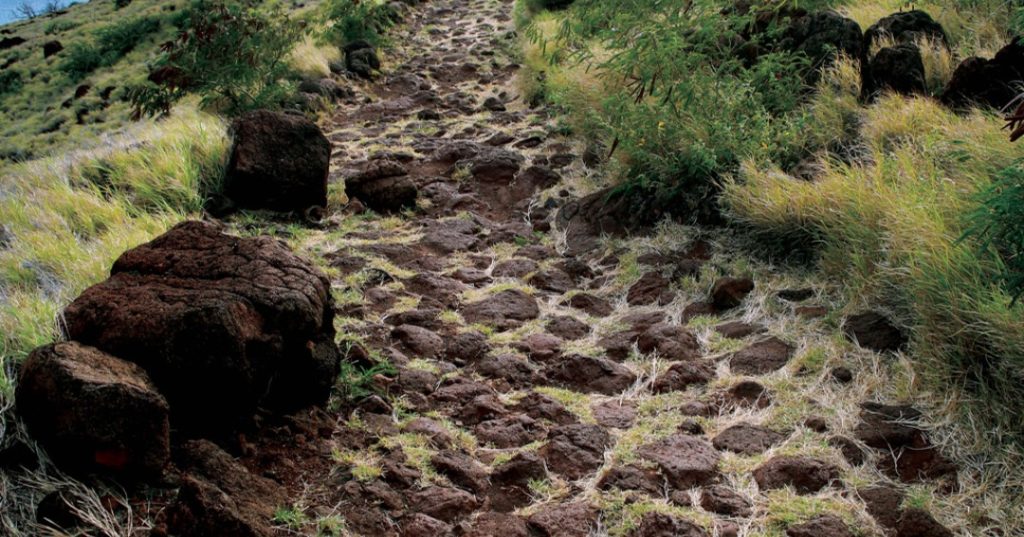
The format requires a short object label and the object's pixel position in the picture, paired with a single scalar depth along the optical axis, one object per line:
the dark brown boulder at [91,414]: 2.61
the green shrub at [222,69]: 7.86
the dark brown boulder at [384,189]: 6.30
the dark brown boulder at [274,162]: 5.93
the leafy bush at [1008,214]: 2.43
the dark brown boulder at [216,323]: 3.05
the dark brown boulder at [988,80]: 4.73
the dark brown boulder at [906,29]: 5.79
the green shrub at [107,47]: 18.95
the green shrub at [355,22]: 10.81
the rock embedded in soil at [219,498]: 2.53
